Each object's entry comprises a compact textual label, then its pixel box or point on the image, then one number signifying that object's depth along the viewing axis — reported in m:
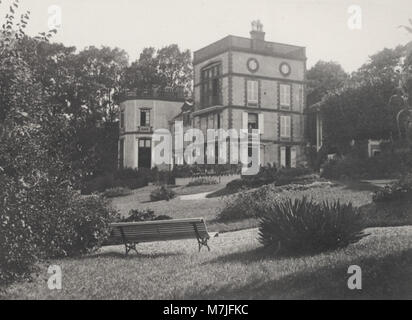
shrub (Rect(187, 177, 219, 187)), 32.38
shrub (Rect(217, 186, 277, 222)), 16.88
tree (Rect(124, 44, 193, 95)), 53.12
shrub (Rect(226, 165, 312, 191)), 26.64
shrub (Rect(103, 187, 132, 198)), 32.69
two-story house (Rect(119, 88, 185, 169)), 49.25
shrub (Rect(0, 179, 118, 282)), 7.82
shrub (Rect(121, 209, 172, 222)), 14.59
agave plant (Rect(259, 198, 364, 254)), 9.55
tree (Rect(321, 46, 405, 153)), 33.91
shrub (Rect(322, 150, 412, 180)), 25.78
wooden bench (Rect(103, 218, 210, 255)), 11.03
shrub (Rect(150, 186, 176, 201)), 26.77
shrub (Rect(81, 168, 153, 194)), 36.78
